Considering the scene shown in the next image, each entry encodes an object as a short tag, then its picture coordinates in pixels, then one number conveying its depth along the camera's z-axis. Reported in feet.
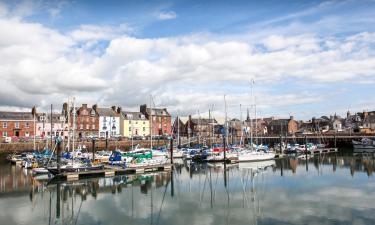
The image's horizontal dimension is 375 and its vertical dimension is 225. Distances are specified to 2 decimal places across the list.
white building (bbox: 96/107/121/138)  294.46
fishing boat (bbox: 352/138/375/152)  252.01
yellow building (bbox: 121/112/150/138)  311.27
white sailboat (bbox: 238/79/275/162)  184.89
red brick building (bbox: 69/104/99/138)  282.97
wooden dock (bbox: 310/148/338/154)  248.20
